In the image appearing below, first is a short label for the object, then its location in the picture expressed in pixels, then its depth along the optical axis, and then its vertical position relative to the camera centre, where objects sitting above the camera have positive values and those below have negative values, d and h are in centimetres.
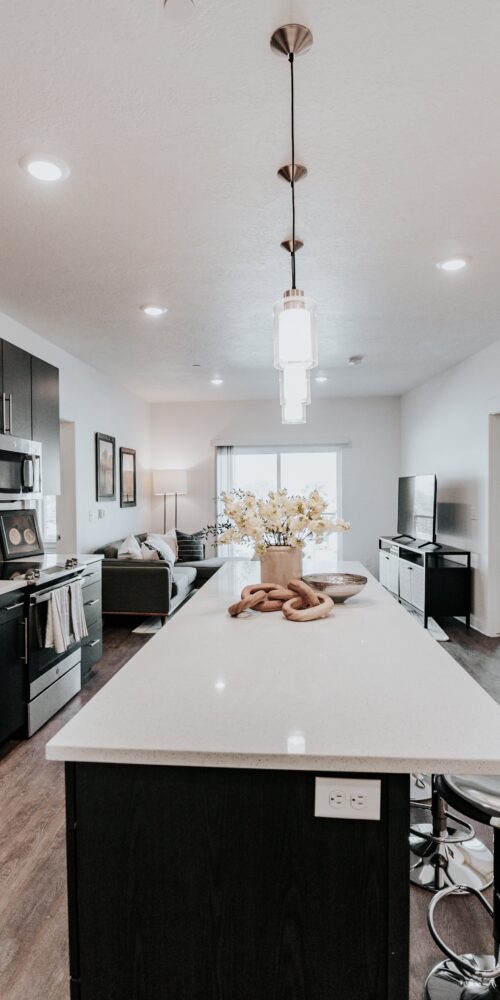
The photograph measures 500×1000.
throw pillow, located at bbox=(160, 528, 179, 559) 712 -57
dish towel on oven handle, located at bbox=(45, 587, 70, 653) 308 -73
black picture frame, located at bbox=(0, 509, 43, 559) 344 -24
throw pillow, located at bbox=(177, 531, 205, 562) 730 -69
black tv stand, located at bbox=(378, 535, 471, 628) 521 -84
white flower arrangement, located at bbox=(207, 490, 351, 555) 223 -10
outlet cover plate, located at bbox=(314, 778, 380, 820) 99 -56
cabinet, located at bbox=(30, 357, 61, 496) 371 +58
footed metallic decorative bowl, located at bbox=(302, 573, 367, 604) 222 -38
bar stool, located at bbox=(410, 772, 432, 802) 243 -136
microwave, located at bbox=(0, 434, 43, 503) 325 +18
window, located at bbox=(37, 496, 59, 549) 558 -26
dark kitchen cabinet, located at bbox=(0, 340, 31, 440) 328 +67
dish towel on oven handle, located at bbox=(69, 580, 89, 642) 338 -73
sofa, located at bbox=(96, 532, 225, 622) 526 -89
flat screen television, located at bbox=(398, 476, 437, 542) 570 -13
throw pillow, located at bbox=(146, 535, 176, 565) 622 -59
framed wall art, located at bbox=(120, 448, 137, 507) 657 +24
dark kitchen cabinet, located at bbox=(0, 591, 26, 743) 273 -87
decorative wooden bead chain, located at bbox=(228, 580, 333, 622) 193 -40
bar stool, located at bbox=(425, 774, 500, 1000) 131 -116
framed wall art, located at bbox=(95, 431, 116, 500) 566 +34
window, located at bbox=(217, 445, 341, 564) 791 +36
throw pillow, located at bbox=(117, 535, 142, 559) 559 -55
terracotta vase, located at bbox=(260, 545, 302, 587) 229 -28
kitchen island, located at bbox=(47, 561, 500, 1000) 100 -68
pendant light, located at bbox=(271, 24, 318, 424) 154 +54
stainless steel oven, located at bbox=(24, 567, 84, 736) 297 -102
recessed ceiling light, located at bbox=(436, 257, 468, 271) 308 +133
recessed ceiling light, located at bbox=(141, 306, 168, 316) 381 +133
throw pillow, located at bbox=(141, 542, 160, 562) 563 -61
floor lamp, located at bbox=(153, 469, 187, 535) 758 +19
